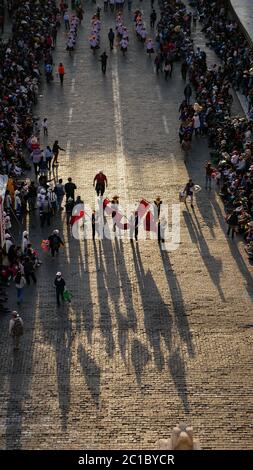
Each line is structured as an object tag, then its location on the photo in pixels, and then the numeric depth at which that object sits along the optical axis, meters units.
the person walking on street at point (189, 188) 39.69
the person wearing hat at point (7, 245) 34.33
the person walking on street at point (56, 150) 42.88
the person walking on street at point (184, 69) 53.43
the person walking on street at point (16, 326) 29.84
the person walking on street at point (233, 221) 36.91
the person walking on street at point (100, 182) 40.09
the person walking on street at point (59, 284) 32.34
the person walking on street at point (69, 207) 39.03
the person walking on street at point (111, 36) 58.36
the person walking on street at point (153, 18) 61.74
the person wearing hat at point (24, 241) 34.69
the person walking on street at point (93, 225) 37.75
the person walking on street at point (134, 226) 37.47
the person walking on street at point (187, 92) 49.91
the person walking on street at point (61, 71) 53.22
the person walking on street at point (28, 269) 33.75
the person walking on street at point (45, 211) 38.09
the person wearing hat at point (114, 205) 38.34
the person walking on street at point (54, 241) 35.33
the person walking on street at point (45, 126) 46.14
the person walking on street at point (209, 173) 40.78
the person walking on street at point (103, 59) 54.75
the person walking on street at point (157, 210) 38.37
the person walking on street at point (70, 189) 39.19
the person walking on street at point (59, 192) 39.59
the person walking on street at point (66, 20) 62.41
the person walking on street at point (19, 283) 32.59
